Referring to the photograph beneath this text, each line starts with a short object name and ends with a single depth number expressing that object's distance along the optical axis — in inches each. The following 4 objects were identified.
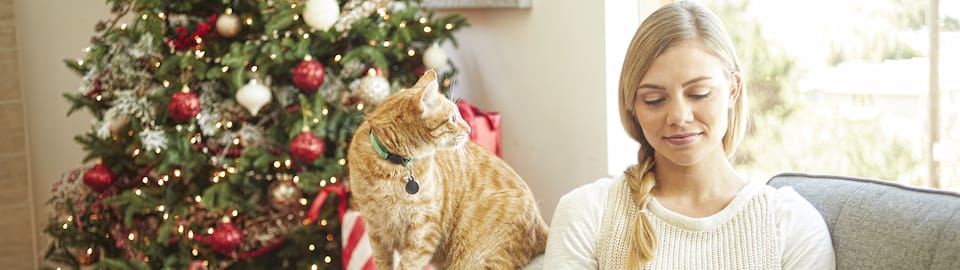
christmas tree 123.5
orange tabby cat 66.2
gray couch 54.8
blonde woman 58.9
